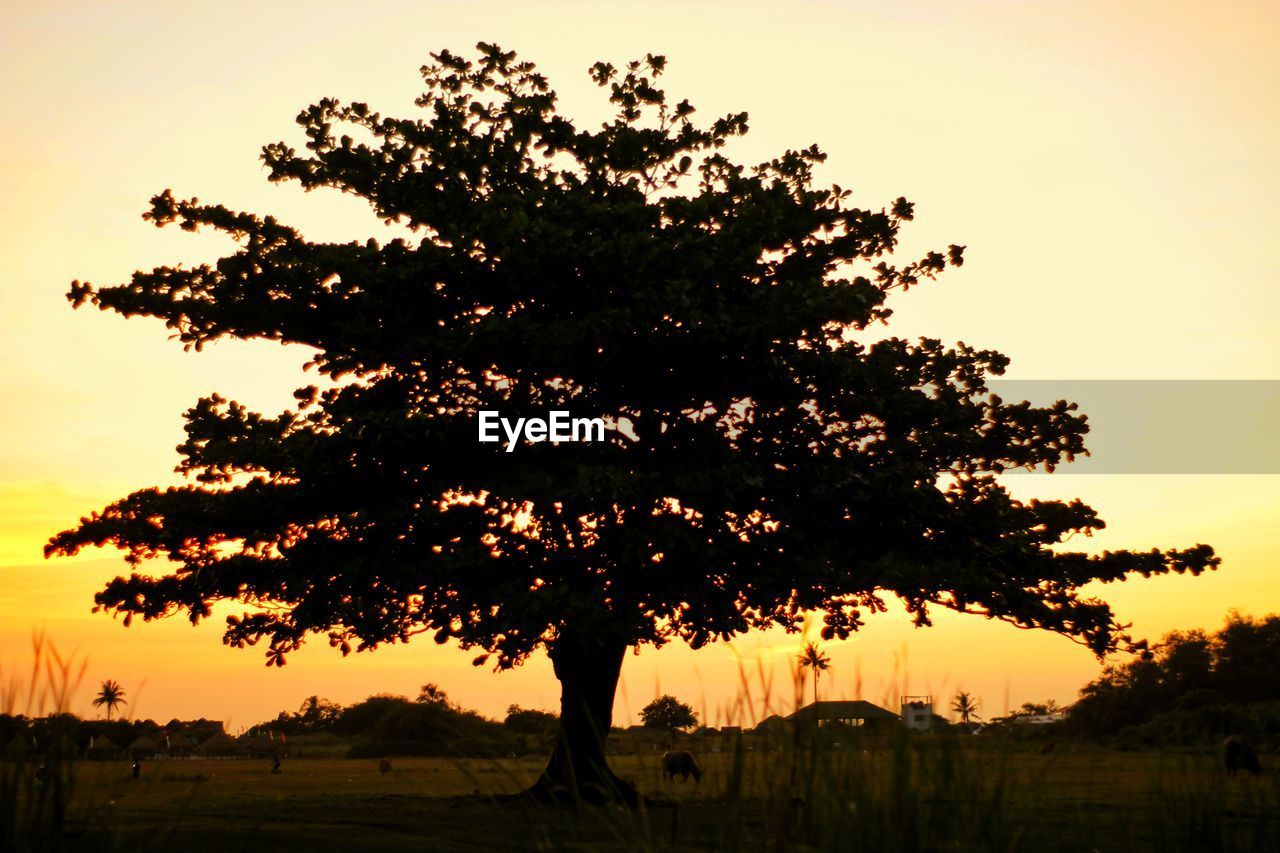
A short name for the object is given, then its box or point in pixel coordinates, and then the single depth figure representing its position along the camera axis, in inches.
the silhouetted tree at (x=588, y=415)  780.6
